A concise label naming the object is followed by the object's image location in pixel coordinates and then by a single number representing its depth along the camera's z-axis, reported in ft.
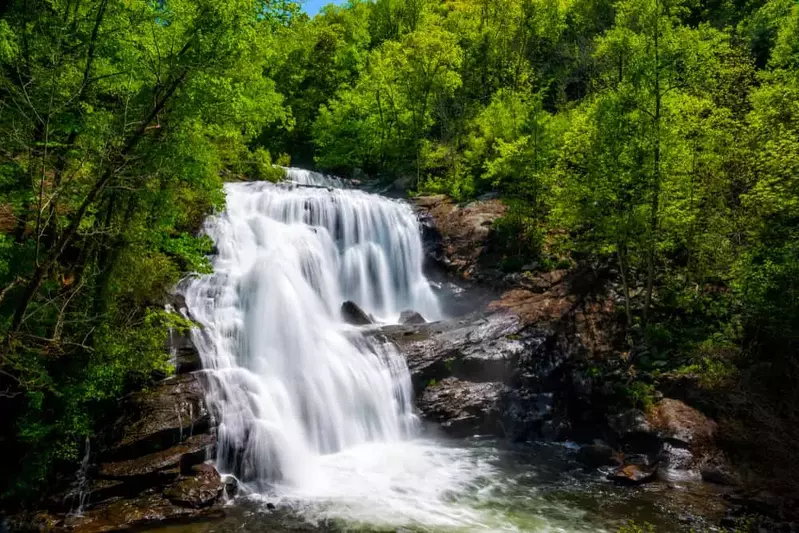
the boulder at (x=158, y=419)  34.63
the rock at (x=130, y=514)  29.96
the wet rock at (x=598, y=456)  44.14
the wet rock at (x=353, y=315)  59.93
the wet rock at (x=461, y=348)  52.85
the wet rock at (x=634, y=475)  40.57
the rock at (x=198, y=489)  32.71
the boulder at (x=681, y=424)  44.57
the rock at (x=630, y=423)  46.83
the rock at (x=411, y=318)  61.62
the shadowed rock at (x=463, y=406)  50.31
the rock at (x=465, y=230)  74.13
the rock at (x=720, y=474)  39.43
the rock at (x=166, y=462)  33.12
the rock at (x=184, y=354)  41.06
